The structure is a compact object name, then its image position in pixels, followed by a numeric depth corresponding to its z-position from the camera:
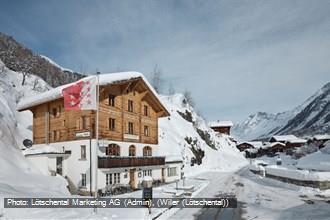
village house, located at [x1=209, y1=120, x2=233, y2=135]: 120.88
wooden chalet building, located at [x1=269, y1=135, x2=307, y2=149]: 121.84
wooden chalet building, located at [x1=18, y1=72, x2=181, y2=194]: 25.30
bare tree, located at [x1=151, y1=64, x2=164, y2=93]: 87.62
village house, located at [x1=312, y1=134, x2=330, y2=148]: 102.19
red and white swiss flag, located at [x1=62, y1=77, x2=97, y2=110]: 15.34
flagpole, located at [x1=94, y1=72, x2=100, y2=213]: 15.48
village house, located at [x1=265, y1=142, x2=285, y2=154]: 119.22
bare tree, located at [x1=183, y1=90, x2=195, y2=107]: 99.97
